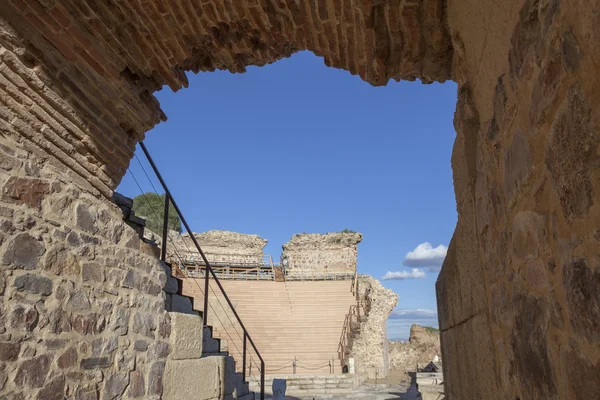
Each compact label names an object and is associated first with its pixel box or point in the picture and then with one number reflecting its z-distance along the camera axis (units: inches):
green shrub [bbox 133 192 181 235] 909.9
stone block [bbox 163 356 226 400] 163.3
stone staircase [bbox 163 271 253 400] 167.0
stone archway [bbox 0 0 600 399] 38.4
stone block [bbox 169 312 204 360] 169.5
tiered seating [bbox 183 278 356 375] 577.0
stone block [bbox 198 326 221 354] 206.7
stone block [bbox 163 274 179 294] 177.9
